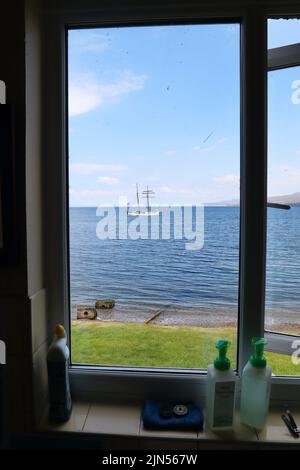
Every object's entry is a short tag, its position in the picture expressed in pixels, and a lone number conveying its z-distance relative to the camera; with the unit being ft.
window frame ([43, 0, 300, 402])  3.64
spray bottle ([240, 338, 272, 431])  3.47
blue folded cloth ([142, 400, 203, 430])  3.43
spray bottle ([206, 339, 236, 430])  3.45
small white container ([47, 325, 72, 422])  3.47
